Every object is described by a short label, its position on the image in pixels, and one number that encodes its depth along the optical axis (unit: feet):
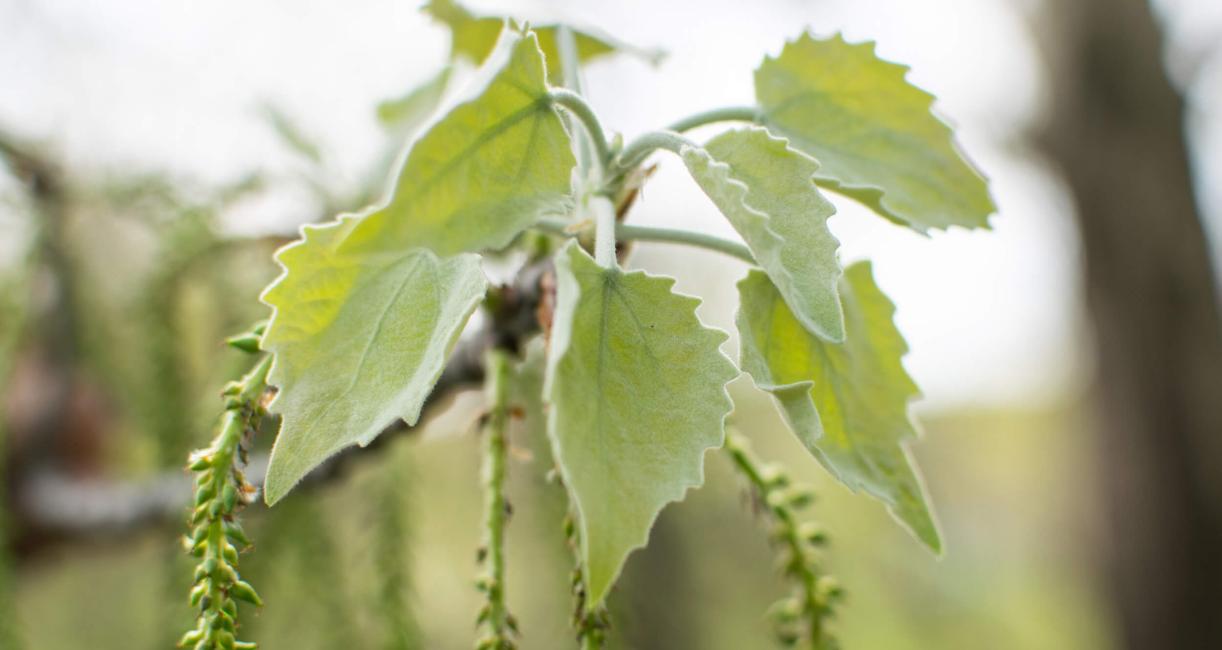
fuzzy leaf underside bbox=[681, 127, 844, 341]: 1.16
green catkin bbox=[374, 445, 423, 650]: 1.58
